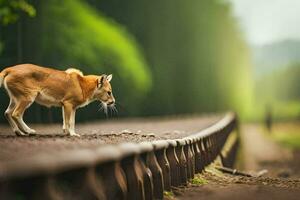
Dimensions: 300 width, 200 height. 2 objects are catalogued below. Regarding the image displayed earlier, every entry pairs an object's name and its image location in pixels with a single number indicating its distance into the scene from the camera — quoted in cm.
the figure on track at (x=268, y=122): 6846
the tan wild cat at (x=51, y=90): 1288
